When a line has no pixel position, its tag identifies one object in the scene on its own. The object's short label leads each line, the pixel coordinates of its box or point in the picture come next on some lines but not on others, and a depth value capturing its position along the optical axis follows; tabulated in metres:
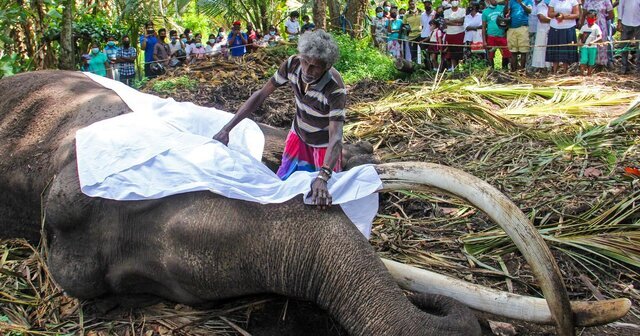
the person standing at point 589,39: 10.74
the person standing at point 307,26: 14.07
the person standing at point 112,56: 12.24
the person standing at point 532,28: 11.59
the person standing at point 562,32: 10.94
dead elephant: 3.01
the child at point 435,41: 12.53
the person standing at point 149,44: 13.13
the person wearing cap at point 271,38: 13.32
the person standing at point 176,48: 13.26
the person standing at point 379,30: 15.01
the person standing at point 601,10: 11.49
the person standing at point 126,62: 12.30
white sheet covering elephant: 3.45
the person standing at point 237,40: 13.88
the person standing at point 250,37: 14.41
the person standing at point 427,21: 13.47
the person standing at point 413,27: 14.09
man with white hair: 3.77
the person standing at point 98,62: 12.12
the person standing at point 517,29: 11.36
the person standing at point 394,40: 14.30
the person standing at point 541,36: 11.32
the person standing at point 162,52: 12.77
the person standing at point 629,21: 11.20
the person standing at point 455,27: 12.80
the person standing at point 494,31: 11.68
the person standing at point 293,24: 15.46
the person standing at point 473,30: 12.35
